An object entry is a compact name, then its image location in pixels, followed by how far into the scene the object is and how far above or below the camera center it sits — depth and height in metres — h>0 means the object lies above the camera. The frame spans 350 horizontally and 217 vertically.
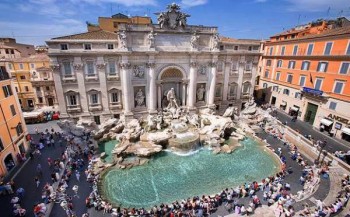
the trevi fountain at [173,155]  15.73 -10.60
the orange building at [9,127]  15.72 -6.35
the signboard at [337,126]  23.54 -8.38
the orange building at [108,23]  32.91 +5.44
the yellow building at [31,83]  32.38 -4.71
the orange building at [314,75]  23.02 -2.63
